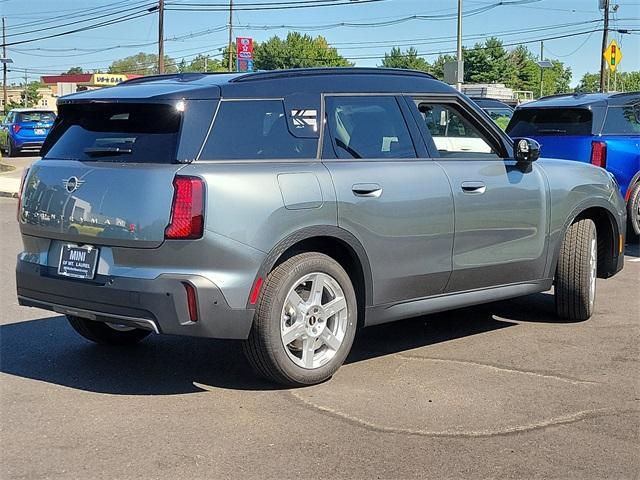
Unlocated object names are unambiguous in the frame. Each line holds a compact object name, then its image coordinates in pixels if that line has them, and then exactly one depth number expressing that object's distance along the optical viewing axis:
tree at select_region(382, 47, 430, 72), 116.75
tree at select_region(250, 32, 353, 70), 117.19
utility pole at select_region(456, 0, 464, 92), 33.00
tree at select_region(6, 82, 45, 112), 130.31
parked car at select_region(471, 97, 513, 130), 19.38
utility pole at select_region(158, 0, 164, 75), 42.93
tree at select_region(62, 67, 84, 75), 181.38
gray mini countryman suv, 4.66
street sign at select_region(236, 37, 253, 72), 41.80
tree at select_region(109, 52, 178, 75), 132.12
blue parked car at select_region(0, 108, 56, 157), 30.94
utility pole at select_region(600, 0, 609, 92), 42.69
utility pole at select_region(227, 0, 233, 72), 59.72
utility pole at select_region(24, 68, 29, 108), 117.70
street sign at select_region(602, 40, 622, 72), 29.80
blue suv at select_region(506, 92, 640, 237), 10.53
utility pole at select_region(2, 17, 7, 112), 83.72
